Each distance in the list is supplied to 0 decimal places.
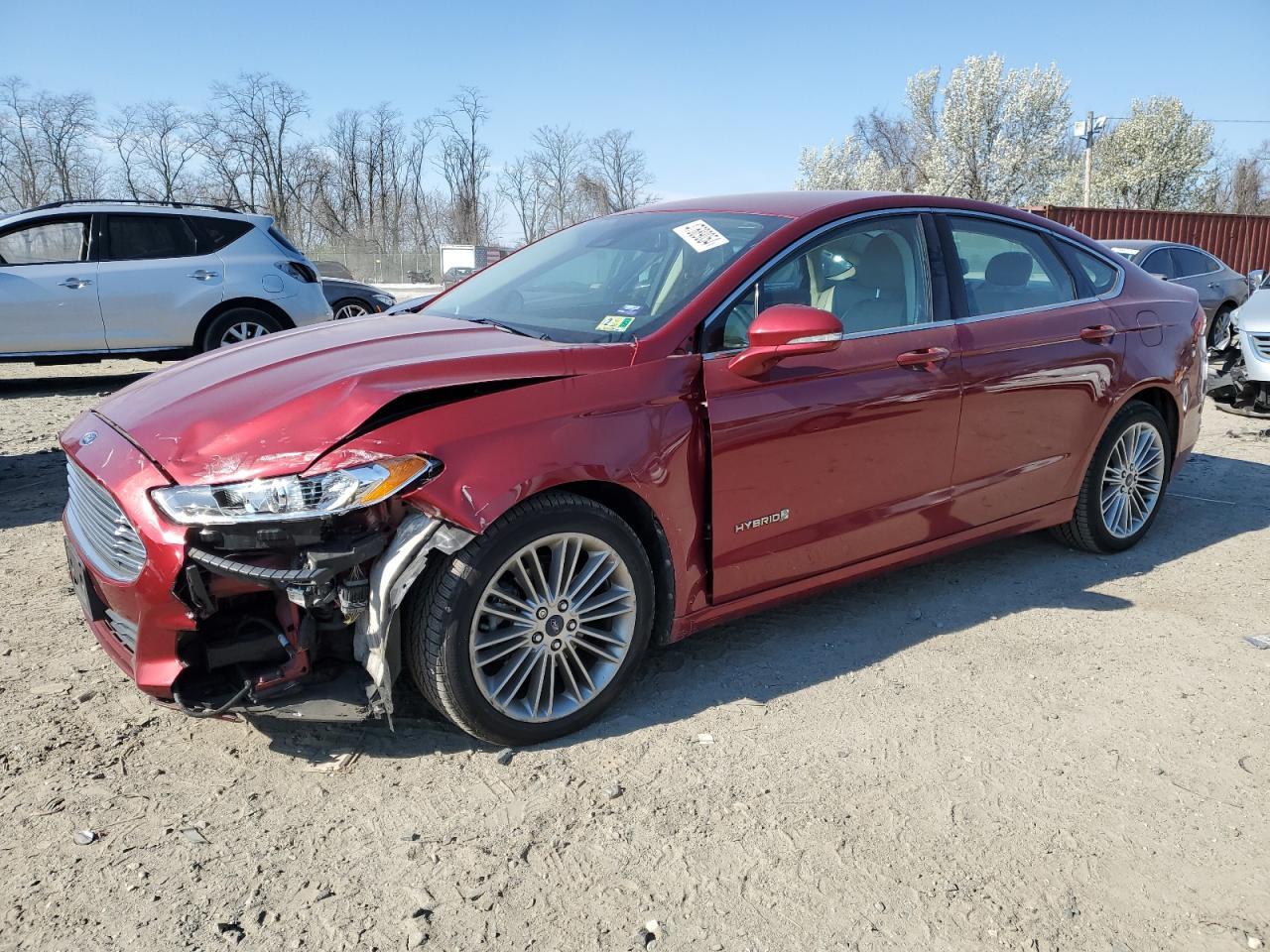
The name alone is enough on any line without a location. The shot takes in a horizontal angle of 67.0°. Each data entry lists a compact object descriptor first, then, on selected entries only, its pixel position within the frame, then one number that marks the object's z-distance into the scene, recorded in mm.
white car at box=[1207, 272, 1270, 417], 8305
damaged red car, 2615
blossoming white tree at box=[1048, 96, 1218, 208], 49844
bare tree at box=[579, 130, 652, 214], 53797
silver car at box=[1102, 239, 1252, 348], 12492
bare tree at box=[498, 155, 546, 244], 55625
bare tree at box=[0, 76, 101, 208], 46678
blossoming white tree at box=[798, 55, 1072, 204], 50425
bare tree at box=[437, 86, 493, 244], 57844
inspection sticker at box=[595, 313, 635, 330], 3255
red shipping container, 22953
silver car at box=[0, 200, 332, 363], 9016
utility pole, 39625
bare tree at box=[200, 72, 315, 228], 53906
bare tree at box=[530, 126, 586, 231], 54875
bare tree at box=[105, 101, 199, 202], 49188
